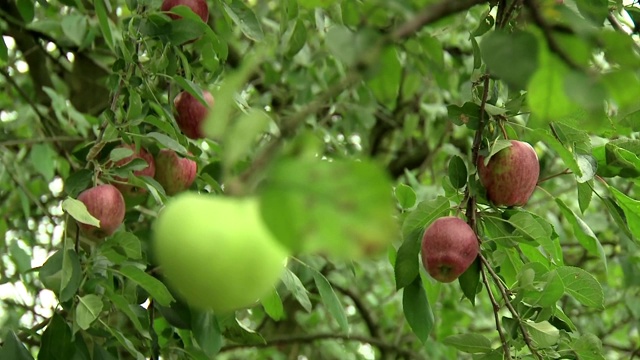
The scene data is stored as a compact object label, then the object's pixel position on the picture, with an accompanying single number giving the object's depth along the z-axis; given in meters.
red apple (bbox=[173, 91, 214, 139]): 2.63
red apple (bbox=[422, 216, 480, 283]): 2.40
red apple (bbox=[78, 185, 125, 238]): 2.52
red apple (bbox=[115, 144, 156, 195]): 2.58
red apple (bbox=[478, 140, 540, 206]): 2.44
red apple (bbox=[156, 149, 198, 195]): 2.63
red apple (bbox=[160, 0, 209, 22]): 2.59
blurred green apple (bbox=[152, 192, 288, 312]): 1.73
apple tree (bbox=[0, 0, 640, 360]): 1.72
